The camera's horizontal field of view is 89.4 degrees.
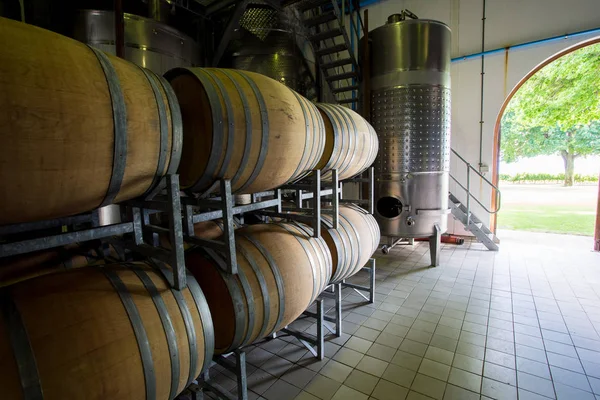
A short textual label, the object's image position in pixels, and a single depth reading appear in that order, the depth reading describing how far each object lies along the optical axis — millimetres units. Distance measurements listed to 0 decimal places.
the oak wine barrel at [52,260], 1587
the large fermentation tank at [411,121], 4418
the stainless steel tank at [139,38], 3619
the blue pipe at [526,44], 5100
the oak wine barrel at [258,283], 1672
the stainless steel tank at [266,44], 4867
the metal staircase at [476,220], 5691
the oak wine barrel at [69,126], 814
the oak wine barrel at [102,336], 904
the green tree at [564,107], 8320
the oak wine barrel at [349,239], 2715
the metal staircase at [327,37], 4852
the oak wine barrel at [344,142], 2598
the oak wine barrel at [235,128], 1447
